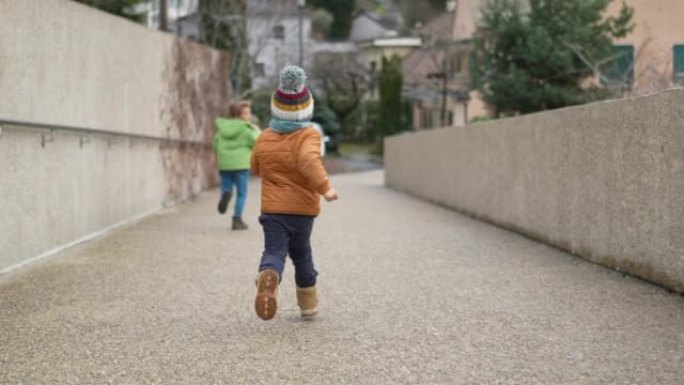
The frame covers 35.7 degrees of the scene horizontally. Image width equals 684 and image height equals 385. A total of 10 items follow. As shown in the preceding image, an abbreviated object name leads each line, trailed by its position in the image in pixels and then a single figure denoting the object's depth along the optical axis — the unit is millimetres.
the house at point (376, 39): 79188
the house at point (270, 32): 33531
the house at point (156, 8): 29714
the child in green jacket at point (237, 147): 12805
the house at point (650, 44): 22688
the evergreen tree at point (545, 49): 25953
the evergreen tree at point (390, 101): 57938
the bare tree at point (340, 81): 56219
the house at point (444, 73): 44531
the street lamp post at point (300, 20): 37316
